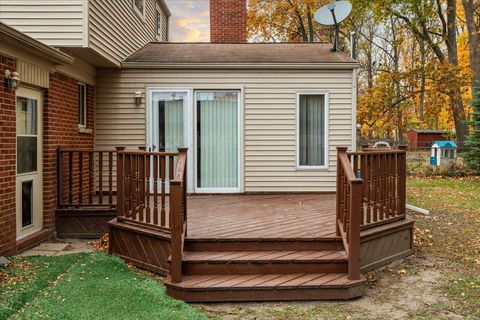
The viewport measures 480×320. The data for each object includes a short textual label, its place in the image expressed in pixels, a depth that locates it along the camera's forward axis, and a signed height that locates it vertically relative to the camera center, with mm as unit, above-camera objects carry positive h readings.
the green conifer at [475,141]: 13867 +415
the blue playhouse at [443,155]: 14986 -34
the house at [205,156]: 4547 -51
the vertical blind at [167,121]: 8523 +593
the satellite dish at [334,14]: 9094 +2887
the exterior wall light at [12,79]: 5152 +840
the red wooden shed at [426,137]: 27484 +1051
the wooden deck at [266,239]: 4281 -949
